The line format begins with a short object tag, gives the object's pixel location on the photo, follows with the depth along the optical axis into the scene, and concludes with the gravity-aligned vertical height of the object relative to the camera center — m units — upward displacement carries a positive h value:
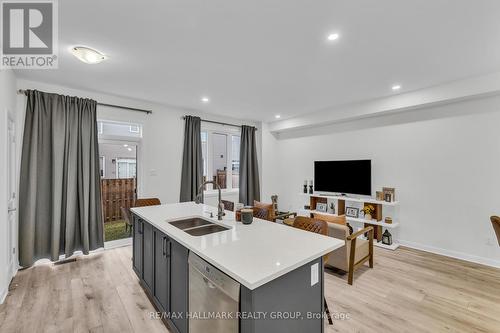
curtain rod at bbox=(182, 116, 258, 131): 5.32 +1.10
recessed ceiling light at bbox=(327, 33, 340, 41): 2.24 +1.32
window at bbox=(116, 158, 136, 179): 4.40 -0.01
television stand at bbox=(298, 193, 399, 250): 4.21 -0.90
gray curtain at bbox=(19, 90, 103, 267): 3.27 -0.19
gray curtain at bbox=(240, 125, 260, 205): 5.96 -0.01
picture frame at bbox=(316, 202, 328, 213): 5.21 -0.91
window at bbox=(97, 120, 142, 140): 4.13 +0.72
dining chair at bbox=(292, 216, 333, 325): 2.21 -0.60
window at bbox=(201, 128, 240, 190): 5.50 +0.30
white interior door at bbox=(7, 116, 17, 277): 2.88 -0.36
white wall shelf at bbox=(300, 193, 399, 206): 4.16 -0.63
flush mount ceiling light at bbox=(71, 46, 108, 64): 2.49 +1.28
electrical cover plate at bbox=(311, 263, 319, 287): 1.53 -0.73
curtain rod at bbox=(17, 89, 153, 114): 4.02 +1.12
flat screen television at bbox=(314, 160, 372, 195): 4.59 -0.19
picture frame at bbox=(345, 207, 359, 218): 4.67 -0.92
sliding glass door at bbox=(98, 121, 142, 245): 4.23 -0.05
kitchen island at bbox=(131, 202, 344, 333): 1.24 -0.71
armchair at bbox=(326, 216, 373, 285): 2.82 -1.14
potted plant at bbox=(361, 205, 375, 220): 4.41 -0.85
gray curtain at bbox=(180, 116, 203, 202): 4.86 +0.12
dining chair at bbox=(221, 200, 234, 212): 3.44 -0.58
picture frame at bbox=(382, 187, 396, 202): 4.22 -0.49
